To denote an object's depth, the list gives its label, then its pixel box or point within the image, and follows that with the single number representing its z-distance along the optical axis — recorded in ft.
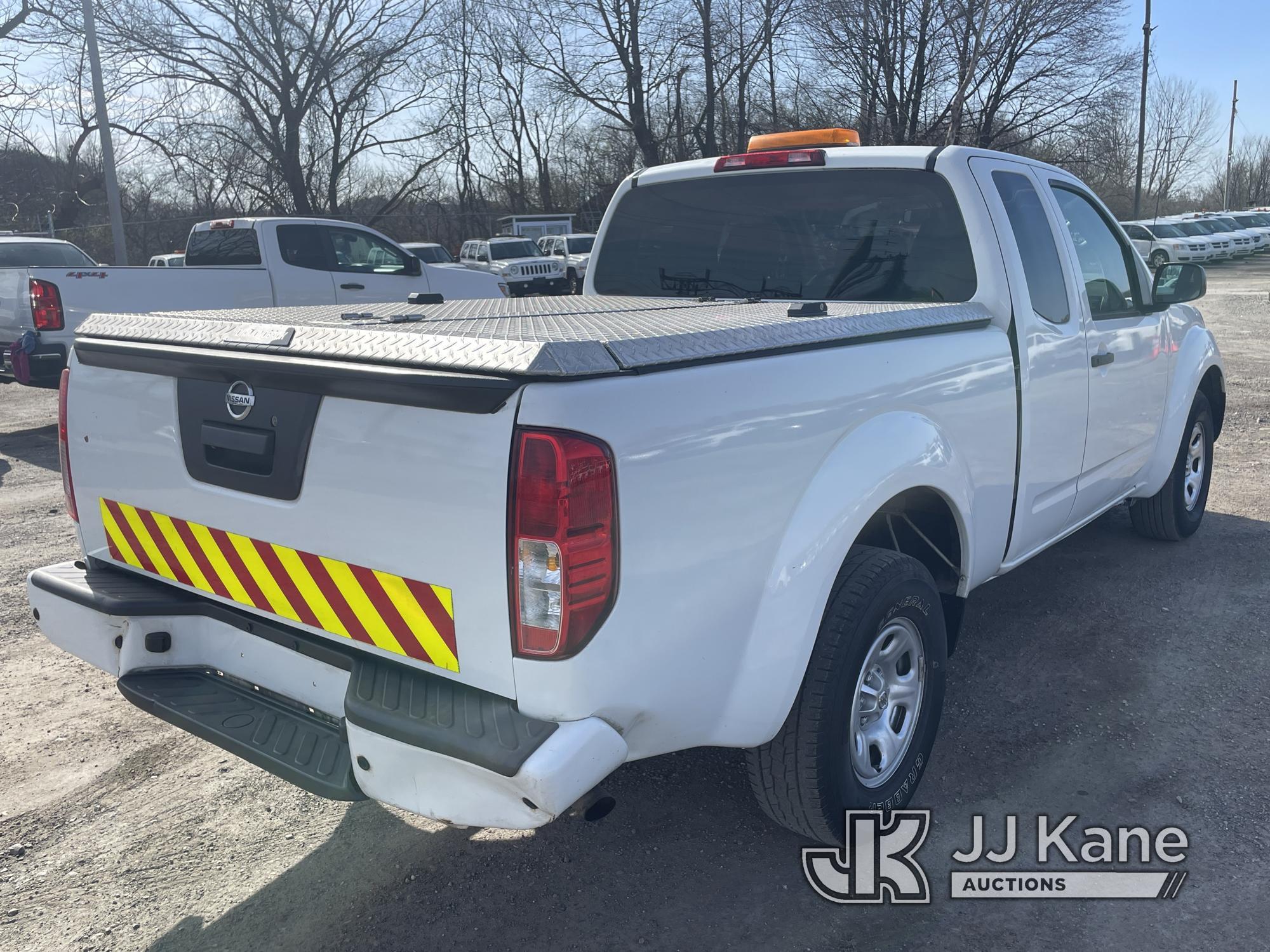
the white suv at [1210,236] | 115.24
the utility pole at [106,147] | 54.54
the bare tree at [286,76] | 88.63
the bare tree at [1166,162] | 214.69
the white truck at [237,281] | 29.71
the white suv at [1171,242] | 95.76
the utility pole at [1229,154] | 216.13
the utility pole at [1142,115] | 114.83
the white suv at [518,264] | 76.38
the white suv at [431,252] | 76.23
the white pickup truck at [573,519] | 6.54
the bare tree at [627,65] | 109.50
